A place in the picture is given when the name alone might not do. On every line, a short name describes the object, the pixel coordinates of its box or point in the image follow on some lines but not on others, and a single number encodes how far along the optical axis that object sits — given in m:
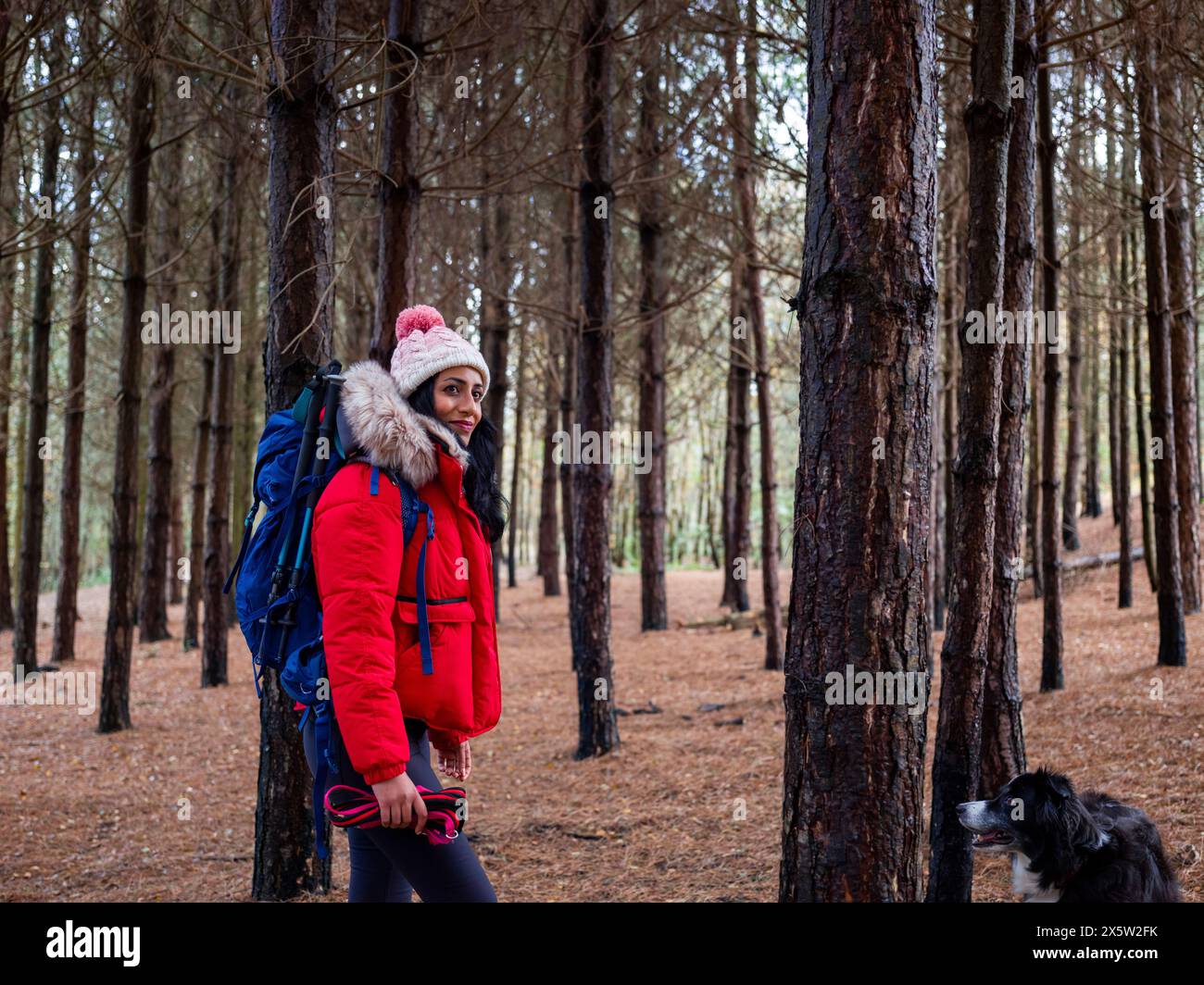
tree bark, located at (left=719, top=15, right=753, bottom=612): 13.26
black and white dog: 3.68
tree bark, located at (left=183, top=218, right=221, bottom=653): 14.91
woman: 2.50
